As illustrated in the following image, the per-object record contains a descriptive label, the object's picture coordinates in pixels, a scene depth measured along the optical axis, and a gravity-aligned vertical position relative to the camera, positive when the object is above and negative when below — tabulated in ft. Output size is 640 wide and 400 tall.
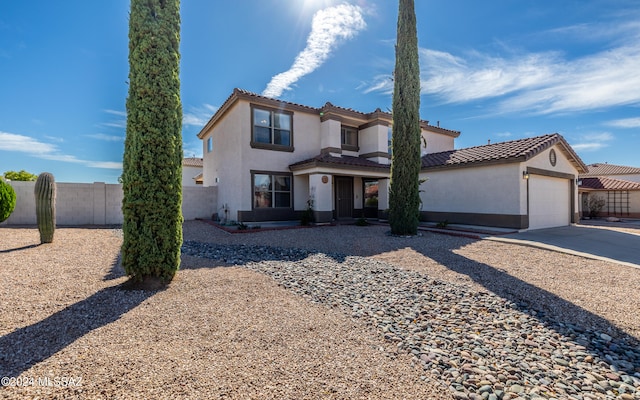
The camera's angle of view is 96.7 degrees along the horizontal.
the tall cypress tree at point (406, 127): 36.09 +9.43
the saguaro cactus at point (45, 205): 28.32 -0.26
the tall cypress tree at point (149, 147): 15.64 +3.04
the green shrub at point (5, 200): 34.17 +0.33
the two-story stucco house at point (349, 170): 40.83 +4.72
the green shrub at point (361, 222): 46.09 -3.58
